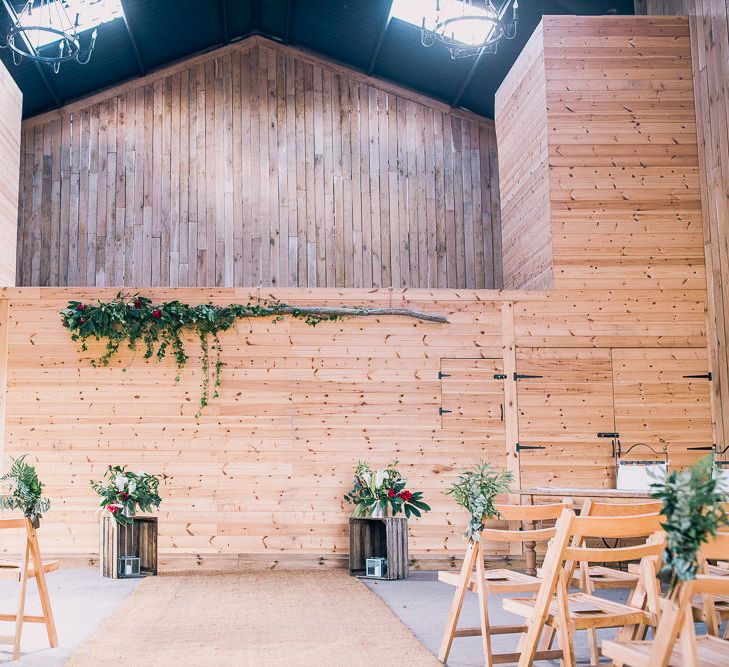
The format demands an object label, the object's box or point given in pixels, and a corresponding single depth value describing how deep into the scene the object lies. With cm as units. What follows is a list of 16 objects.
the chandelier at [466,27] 1011
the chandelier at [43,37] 849
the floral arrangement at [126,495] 841
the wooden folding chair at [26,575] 511
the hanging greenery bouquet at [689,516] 304
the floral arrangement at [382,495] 869
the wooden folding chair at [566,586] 388
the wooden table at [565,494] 782
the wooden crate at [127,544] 835
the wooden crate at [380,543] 843
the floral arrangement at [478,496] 482
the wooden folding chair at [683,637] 290
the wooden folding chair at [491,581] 456
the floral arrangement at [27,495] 543
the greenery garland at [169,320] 913
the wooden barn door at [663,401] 924
